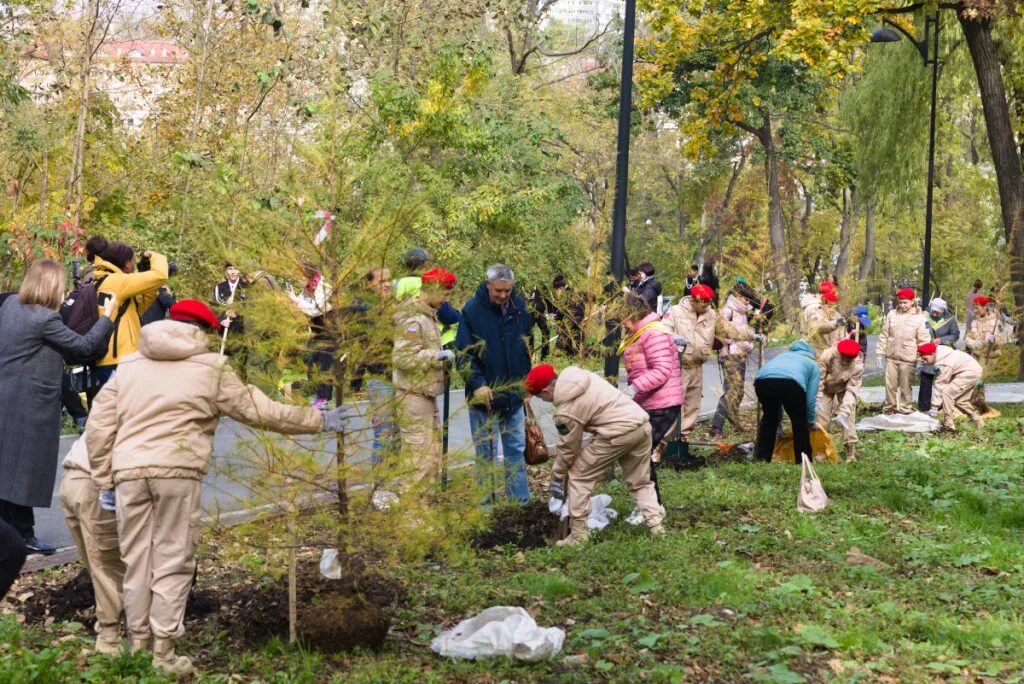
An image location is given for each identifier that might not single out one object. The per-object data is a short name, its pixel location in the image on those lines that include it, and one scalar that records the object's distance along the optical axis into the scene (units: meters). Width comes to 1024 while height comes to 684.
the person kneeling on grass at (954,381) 16.30
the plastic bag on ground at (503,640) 6.44
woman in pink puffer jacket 9.96
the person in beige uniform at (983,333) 19.59
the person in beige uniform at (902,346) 17.69
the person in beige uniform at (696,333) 14.04
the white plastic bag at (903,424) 16.28
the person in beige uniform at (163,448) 5.87
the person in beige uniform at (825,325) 13.60
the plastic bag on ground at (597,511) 9.41
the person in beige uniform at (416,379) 6.45
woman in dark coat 7.78
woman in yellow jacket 9.96
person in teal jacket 11.53
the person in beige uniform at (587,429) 8.61
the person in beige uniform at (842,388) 12.95
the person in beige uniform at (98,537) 6.26
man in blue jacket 9.40
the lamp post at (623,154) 11.52
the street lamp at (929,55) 23.14
